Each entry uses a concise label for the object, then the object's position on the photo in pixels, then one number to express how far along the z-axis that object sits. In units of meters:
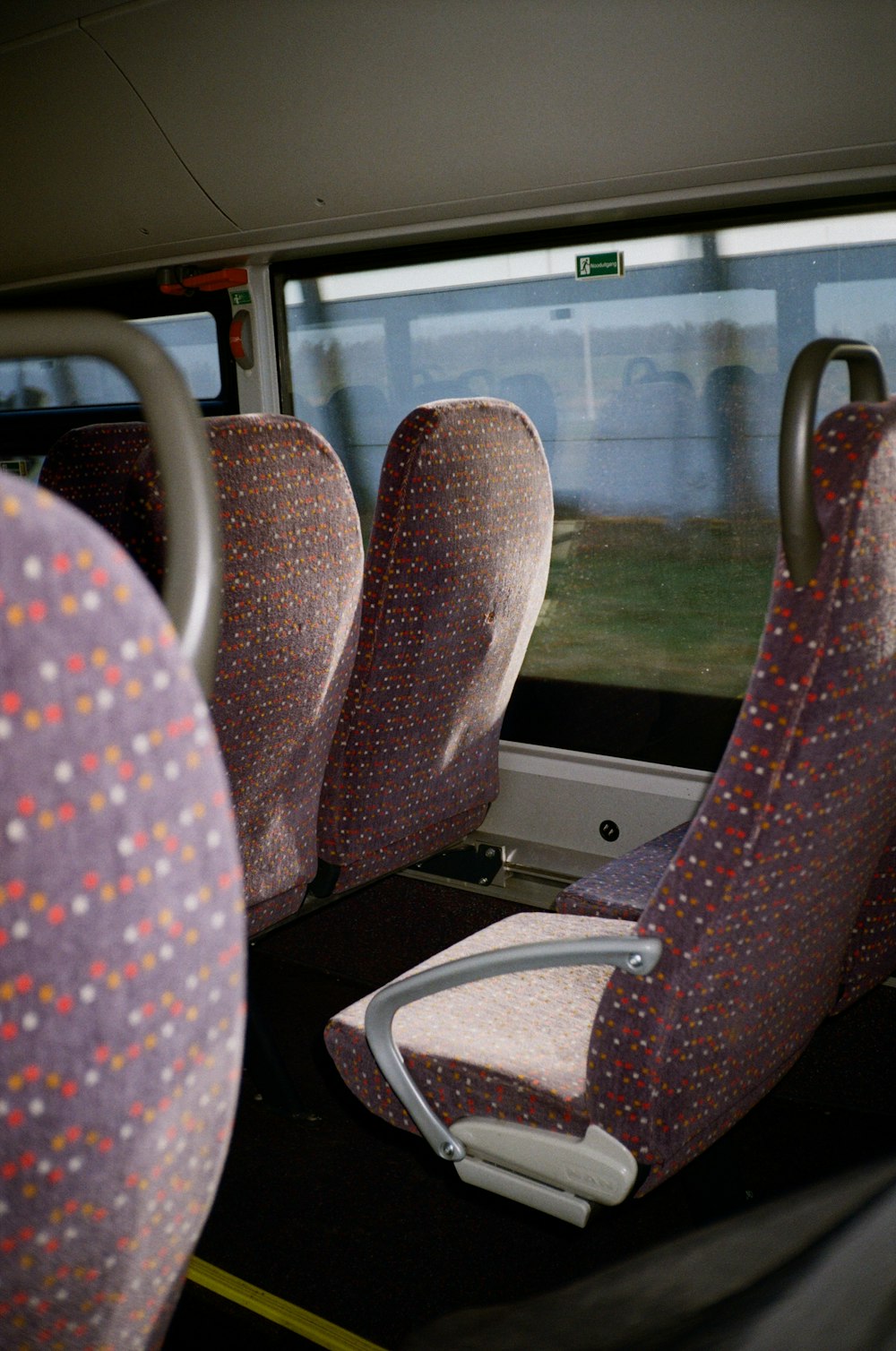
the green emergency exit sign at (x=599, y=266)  2.94
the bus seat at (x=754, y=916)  1.17
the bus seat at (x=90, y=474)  2.29
